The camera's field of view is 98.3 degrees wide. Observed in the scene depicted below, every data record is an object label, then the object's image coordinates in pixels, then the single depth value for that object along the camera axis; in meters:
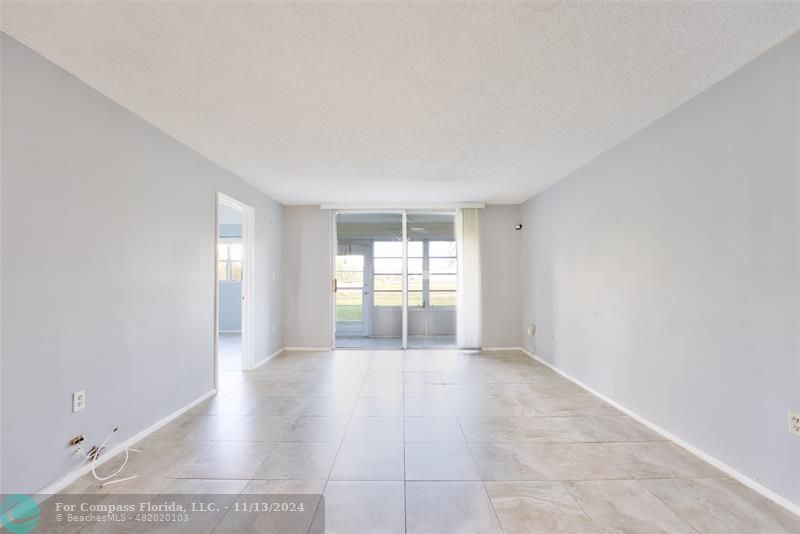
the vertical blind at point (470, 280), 5.62
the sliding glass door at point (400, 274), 5.91
